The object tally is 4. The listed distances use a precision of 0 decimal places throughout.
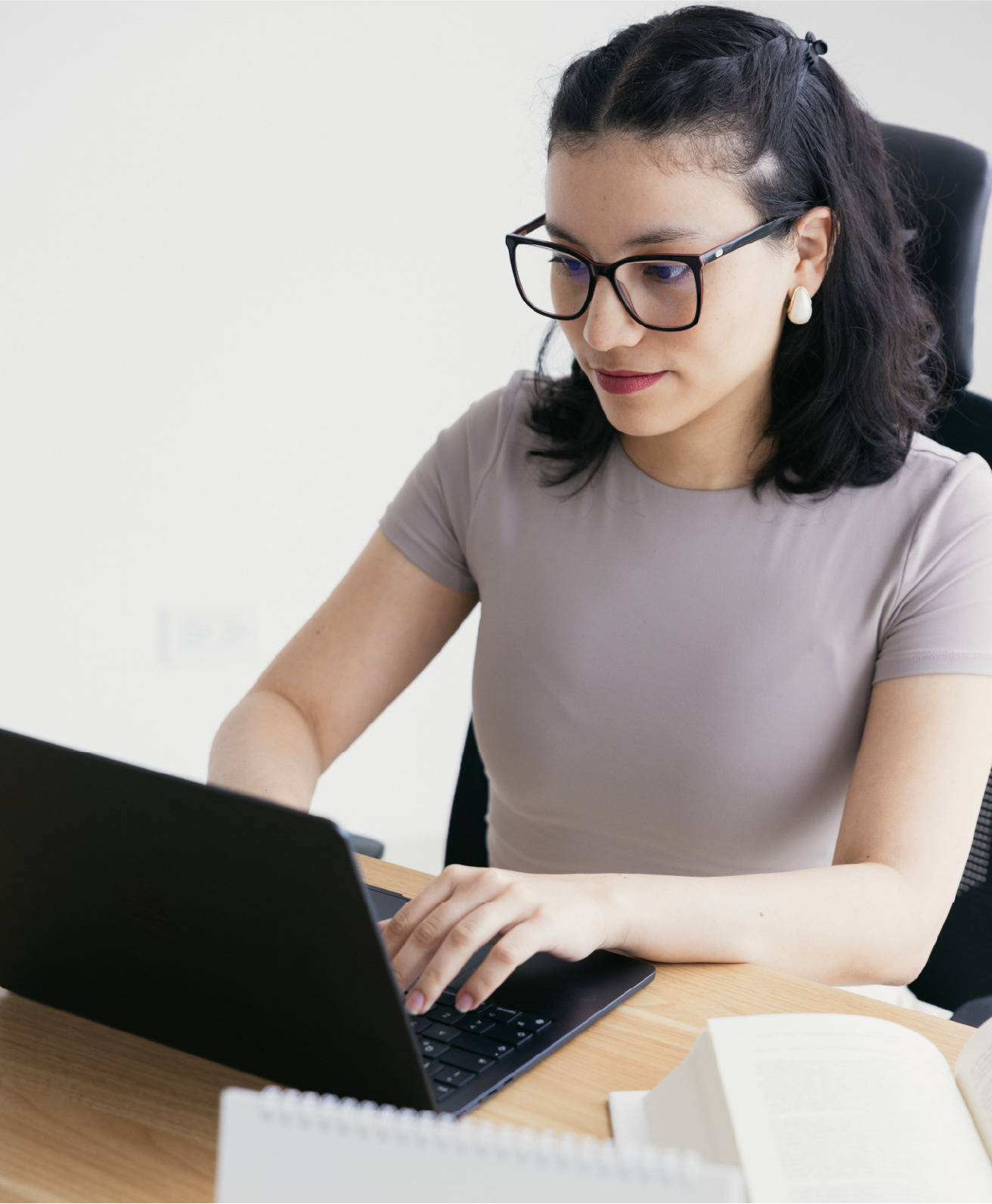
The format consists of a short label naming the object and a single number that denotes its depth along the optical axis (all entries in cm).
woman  96
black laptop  54
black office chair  116
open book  54
